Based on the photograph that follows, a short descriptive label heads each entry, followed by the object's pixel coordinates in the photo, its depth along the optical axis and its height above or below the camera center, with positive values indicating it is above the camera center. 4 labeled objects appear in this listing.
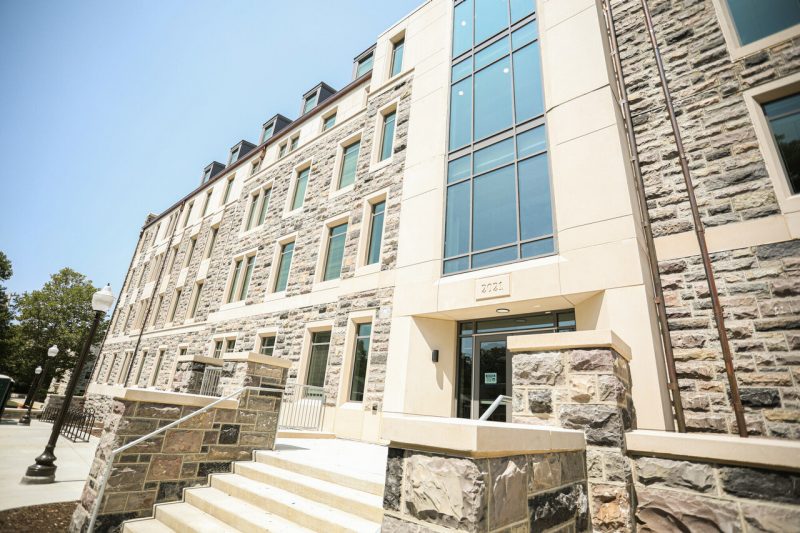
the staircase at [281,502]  3.68 -1.27
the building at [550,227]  5.22 +3.54
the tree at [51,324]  36.62 +4.50
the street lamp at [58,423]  6.15 -1.00
